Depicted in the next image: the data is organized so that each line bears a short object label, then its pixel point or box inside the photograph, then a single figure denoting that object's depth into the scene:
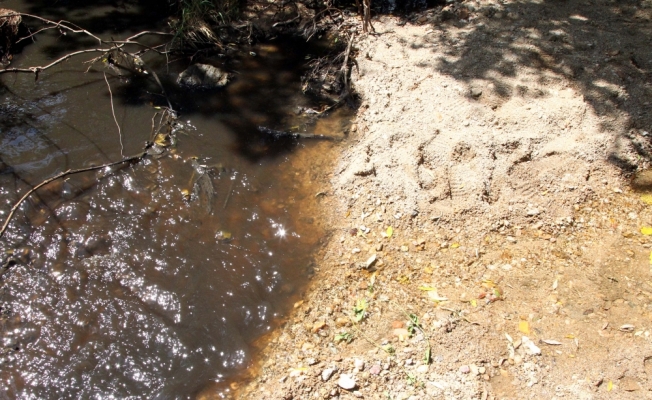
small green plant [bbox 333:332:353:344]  3.02
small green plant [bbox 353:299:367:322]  3.14
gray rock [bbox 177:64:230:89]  5.18
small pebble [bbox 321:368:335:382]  2.77
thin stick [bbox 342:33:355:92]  4.89
